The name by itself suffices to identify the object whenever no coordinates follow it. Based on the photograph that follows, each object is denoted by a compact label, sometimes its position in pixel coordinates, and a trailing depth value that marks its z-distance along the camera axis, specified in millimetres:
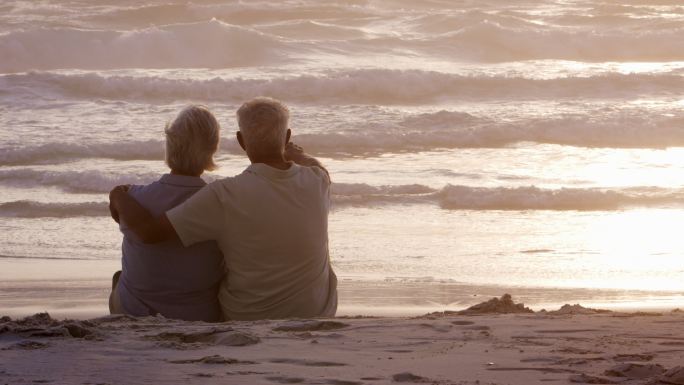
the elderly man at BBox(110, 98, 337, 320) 9969
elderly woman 10078
